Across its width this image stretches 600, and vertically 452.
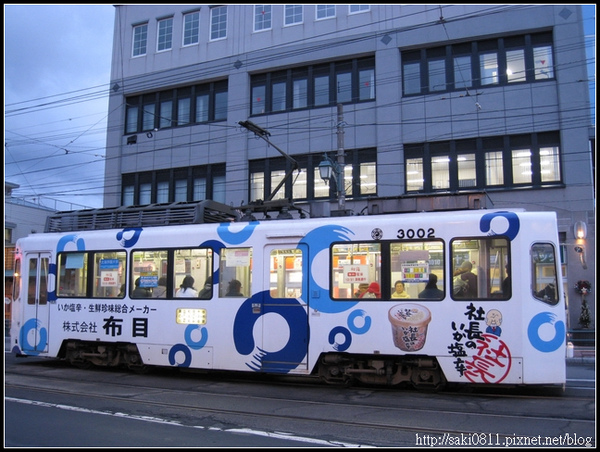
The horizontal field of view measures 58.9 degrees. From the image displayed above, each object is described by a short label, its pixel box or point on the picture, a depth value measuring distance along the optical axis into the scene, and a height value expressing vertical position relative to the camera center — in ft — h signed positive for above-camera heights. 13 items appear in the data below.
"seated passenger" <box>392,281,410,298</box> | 28.84 +0.57
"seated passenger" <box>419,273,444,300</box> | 28.22 +0.57
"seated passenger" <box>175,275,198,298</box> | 33.58 +0.76
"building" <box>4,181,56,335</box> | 112.47 +18.89
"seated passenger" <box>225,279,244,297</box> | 32.22 +0.74
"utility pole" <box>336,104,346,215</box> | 50.96 +13.56
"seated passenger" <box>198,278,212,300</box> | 32.99 +0.62
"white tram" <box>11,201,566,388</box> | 27.14 +0.19
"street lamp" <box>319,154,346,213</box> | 50.87 +12.34
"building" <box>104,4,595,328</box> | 66.39 +27.91
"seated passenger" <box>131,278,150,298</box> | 34.94 +0.58
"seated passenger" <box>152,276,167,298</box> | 34.40 +0.77
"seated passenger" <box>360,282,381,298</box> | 29.30 +0.53
